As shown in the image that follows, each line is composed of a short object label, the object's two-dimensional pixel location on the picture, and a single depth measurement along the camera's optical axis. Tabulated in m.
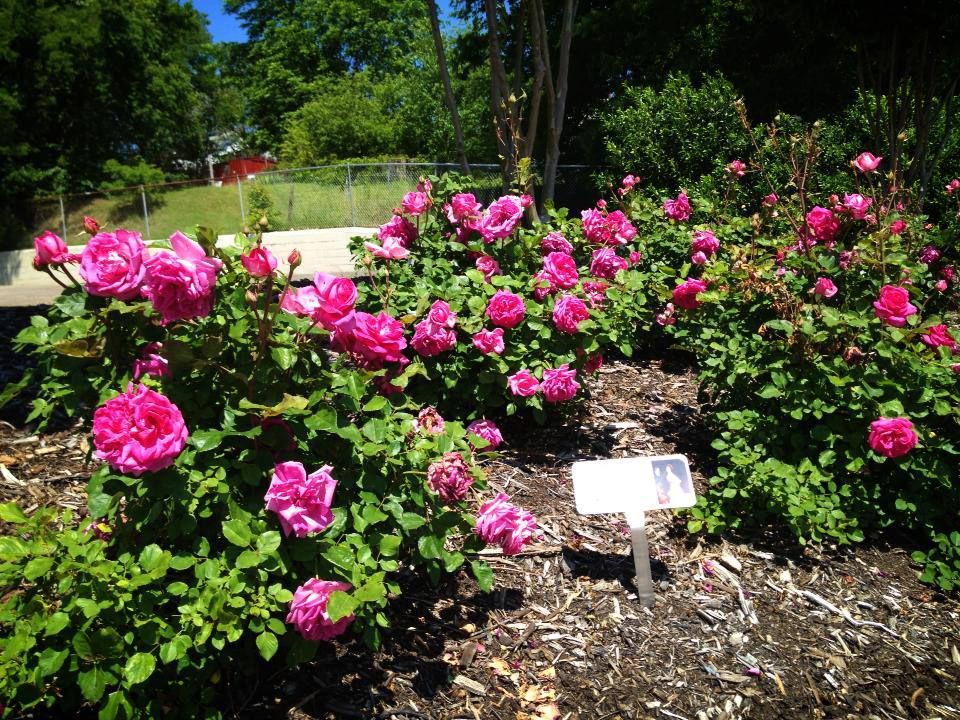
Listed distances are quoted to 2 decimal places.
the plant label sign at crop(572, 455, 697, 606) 2.18
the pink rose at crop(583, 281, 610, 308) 3.30
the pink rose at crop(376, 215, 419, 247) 3.38
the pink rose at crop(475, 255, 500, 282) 3.21
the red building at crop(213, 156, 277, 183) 38.72
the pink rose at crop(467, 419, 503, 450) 2.58
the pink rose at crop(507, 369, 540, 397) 2.88
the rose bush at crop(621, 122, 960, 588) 2.45
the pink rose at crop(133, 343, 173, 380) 1.69
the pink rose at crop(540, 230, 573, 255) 3.43
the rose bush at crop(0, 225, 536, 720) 1.43
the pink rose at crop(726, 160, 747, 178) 4.18
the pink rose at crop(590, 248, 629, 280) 3.52
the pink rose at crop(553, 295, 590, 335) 2.94
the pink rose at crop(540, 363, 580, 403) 2.90
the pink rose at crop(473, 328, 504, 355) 2.86
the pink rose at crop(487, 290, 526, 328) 2.84
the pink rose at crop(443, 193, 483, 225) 3.30
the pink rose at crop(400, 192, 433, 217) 3.30
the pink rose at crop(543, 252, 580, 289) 3.12
